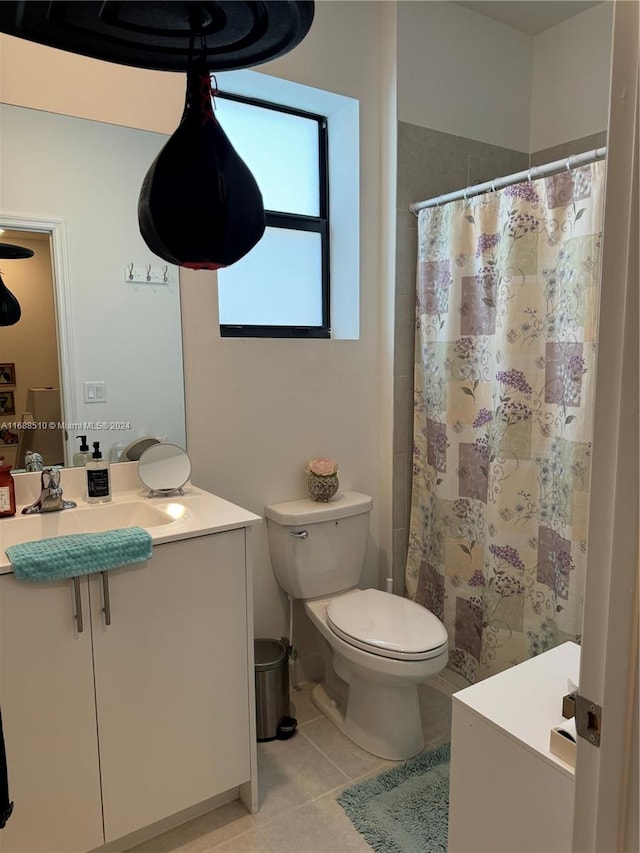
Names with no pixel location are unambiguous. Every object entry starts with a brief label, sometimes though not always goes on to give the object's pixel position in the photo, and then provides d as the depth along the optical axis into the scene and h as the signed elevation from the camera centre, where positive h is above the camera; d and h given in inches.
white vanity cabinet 52.2 -33.1
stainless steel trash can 77.4 -45.9
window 90.4 +20.4
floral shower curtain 73.3 -8.4
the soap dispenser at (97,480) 70.0 -14.7
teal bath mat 63.1 -52.3
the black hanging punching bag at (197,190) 28.1 +8.1
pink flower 86.8 -16.6
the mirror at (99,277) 65.8 +9.8
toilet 71.6 -35.1
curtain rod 68.8 +23.2
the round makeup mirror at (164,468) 73.2 -14.1
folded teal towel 50.1 -17.5
